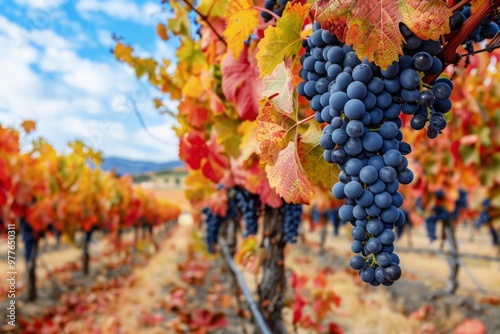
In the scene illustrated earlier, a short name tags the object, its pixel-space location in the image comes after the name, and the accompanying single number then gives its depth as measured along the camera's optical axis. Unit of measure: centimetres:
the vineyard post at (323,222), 1218
